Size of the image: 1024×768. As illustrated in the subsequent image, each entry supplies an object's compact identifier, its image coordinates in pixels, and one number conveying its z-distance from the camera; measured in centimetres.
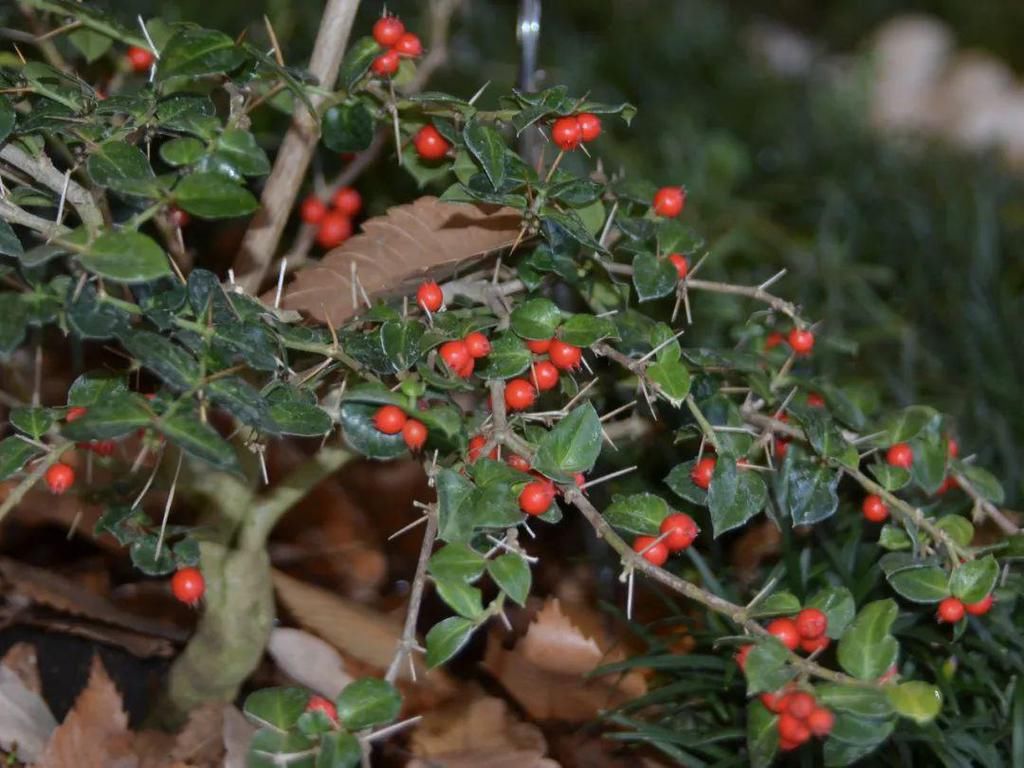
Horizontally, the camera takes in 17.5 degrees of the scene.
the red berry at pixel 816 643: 56
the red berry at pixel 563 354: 57
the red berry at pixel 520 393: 57
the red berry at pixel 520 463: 57
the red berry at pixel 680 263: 60
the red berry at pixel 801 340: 61
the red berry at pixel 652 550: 57
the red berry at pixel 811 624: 56
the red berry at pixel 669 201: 61
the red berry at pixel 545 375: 58
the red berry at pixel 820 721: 54
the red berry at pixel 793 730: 54
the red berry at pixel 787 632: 56
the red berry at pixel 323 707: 54
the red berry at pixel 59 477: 57
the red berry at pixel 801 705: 54
